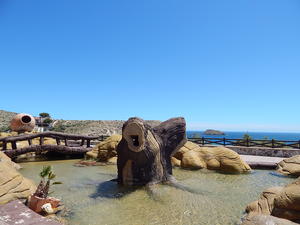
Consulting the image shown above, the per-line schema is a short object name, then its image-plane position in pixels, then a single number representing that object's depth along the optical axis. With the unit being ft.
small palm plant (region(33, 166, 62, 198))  19.09
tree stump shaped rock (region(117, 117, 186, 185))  25.31
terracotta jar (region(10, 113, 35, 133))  70.18
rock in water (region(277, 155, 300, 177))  34.55
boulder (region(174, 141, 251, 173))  37.68
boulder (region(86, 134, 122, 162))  48.86
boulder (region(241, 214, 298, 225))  12.88
